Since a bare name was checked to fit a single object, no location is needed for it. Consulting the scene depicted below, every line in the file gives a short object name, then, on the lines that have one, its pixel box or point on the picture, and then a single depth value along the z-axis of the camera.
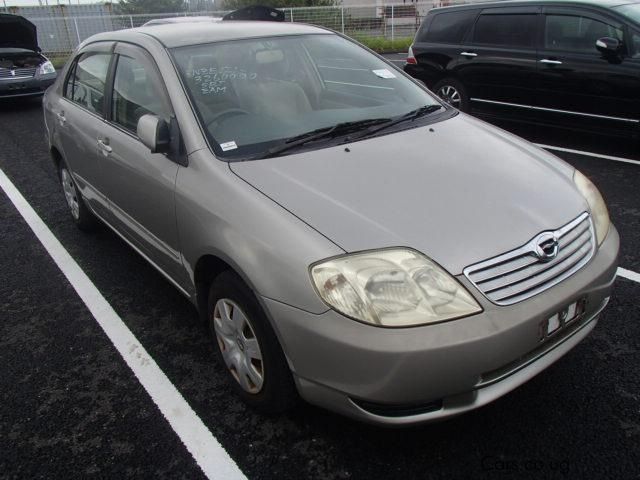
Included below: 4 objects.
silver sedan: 1.86
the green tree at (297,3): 27.92
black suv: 5.55
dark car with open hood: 9.74
